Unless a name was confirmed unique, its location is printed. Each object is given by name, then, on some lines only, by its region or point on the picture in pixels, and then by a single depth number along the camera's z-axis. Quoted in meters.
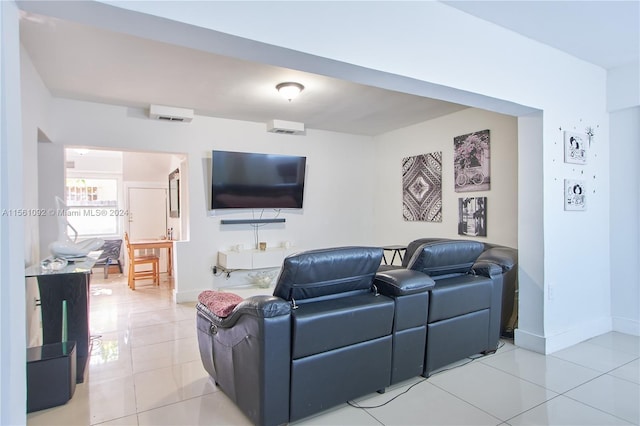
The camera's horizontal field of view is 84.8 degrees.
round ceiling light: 3.71
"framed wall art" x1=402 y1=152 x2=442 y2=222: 5.14
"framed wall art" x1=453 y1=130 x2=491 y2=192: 4.42
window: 7.48
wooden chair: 5.84
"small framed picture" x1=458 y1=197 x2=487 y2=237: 4.48
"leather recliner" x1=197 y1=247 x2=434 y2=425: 1.92
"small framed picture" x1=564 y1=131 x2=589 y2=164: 3.24
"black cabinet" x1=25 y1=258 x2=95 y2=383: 2.77
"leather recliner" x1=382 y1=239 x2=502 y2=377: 2.60
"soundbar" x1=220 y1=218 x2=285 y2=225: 5.30
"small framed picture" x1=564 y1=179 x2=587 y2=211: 3.23
